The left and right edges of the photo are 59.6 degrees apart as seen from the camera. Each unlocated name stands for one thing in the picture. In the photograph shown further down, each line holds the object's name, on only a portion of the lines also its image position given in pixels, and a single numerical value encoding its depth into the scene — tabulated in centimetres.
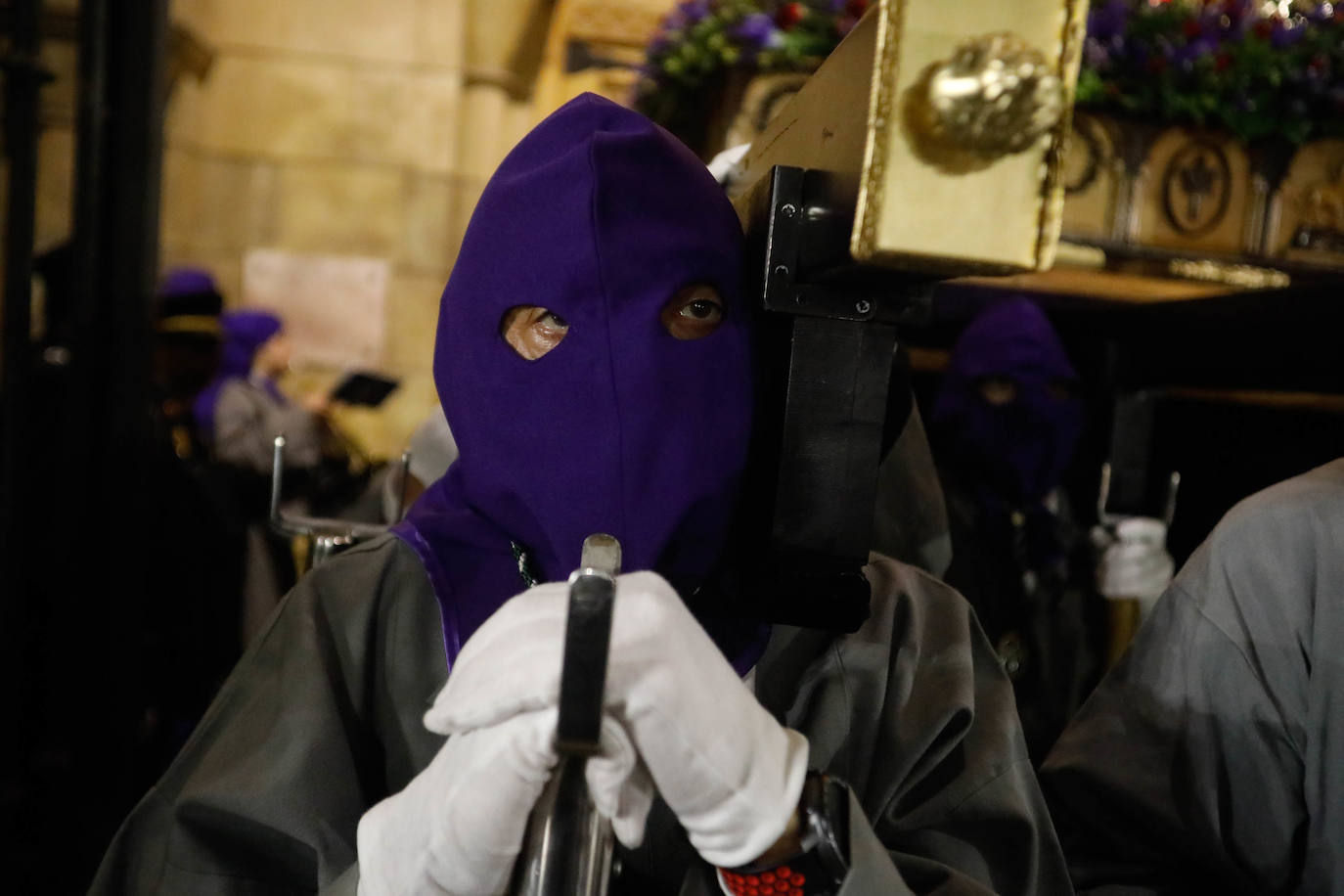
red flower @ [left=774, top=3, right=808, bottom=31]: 312
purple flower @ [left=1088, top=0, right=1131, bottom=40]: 325
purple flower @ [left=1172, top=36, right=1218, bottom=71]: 327
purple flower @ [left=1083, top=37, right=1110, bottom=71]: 330
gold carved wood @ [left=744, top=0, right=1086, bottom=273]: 84
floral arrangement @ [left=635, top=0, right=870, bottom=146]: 311
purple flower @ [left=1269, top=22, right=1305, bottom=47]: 321
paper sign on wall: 768
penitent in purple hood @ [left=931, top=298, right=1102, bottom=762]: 302
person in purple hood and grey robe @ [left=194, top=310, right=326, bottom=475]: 480
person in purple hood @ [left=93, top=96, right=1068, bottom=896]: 105
